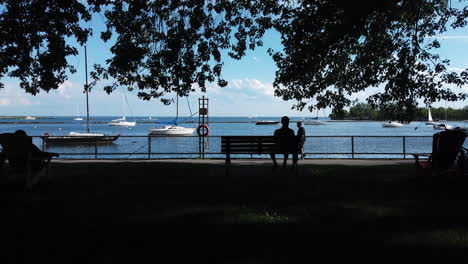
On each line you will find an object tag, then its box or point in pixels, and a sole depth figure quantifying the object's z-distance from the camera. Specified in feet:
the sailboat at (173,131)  236.79
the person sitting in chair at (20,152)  26.25
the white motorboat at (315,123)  595.23
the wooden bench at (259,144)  33.12
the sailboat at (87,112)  136.33
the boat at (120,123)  484.13
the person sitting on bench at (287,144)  33.06
